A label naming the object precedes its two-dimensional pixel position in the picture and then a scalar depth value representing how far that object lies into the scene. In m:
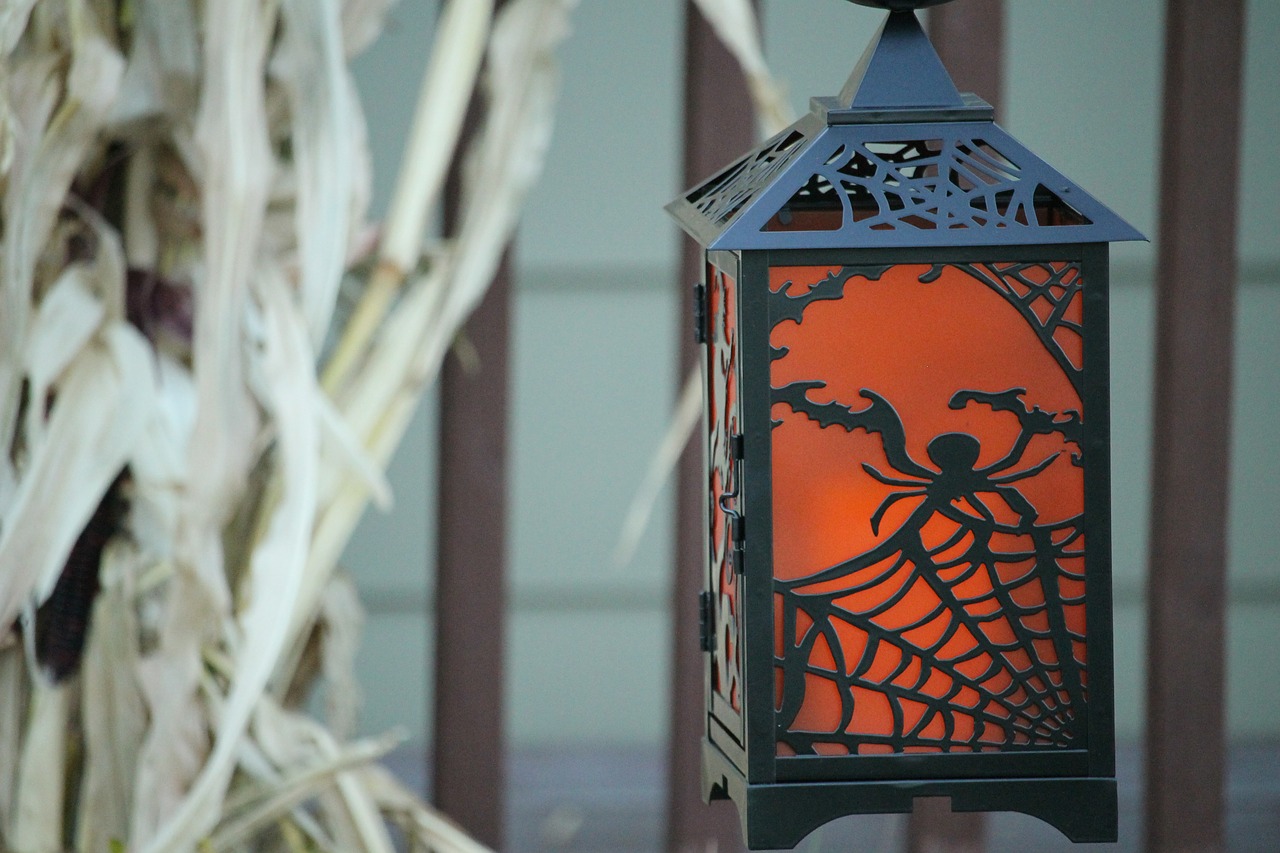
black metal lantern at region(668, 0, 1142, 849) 3.22
